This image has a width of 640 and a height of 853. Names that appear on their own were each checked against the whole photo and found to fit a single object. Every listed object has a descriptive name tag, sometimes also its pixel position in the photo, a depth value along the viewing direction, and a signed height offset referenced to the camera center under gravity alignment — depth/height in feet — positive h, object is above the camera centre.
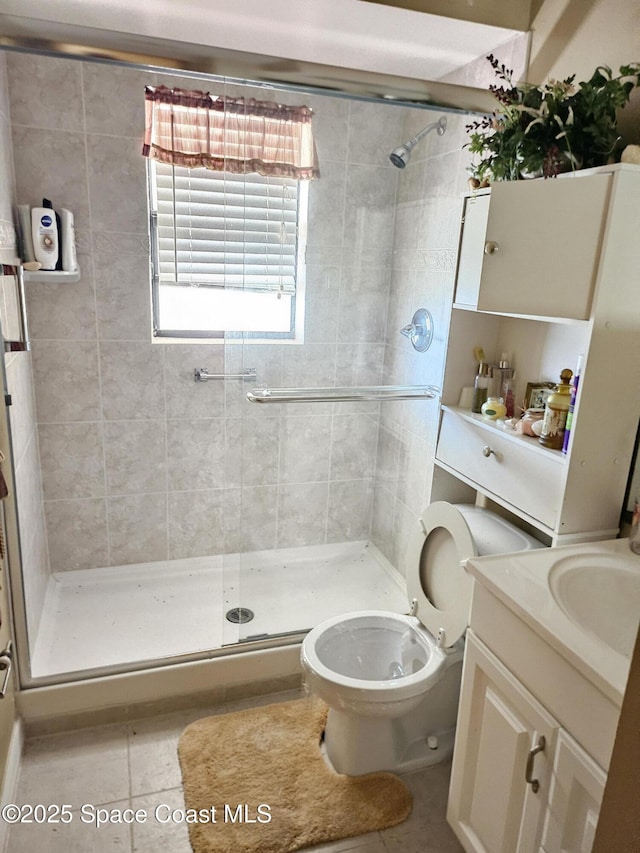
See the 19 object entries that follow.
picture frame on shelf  5.82 -1.08
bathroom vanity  3.50 -2.63
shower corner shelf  7.41 -0.25
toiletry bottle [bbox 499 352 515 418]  6.30 -1.08
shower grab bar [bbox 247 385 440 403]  7.58 -1.58
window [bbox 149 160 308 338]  7.29 +0.19
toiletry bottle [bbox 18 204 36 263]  7.18 +0.26
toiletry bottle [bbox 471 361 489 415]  6.40 -1.14
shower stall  7.34 -1.99
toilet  5.70 -3.87
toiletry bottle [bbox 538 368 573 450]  5.10 -1.12
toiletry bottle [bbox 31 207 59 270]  7.20 +0.24
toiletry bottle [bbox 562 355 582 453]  4.88 -0.99
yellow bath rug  5.38 -4.98
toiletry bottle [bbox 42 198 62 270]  7.39 +0.51
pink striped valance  7.07 +1.58
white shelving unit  4.63 -0.24
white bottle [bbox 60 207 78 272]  7.48 +0.20
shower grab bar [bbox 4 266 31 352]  5.61 -0.68
